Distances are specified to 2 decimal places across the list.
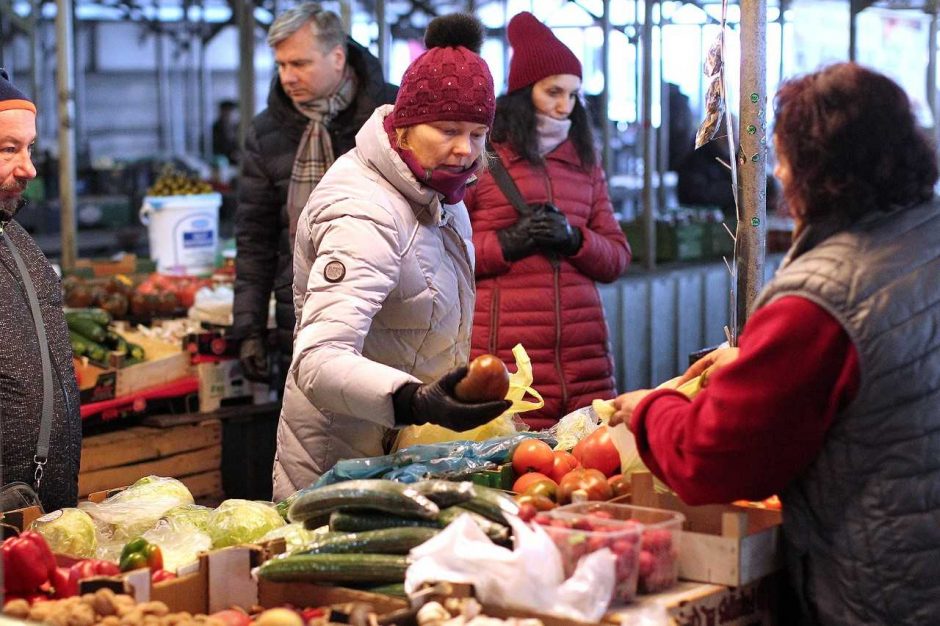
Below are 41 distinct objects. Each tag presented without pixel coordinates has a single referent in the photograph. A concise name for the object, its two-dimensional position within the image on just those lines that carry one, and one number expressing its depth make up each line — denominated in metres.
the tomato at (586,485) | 2.87
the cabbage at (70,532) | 3.05
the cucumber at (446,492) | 2.77
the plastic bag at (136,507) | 3.28
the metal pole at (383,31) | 7.31
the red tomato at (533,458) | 3.21
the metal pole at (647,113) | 7.37
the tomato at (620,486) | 2.96
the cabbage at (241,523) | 3.05
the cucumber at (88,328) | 5.90
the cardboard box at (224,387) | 6.11
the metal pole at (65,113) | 6.96
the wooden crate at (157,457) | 5.68
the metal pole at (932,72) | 8.62
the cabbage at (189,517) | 3.14
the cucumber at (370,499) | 2.72
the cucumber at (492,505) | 2.67
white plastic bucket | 7.25
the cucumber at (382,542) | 2.65
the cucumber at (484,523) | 2.61
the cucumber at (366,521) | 2.74
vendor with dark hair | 2.24
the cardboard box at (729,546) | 2.51
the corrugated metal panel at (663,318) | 7.40
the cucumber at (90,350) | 5.82
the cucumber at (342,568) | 2.58
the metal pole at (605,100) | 8.31
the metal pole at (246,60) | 8.18
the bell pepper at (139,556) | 2.70
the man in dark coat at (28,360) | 3.70
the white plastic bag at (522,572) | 2.34
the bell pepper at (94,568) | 2.68
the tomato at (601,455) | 3.21
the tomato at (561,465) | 3.19
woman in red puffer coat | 5.00
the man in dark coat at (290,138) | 5.00
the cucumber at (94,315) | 6.00
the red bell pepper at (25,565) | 2.68
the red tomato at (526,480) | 3.07
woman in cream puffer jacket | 3.08
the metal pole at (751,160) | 3.52
